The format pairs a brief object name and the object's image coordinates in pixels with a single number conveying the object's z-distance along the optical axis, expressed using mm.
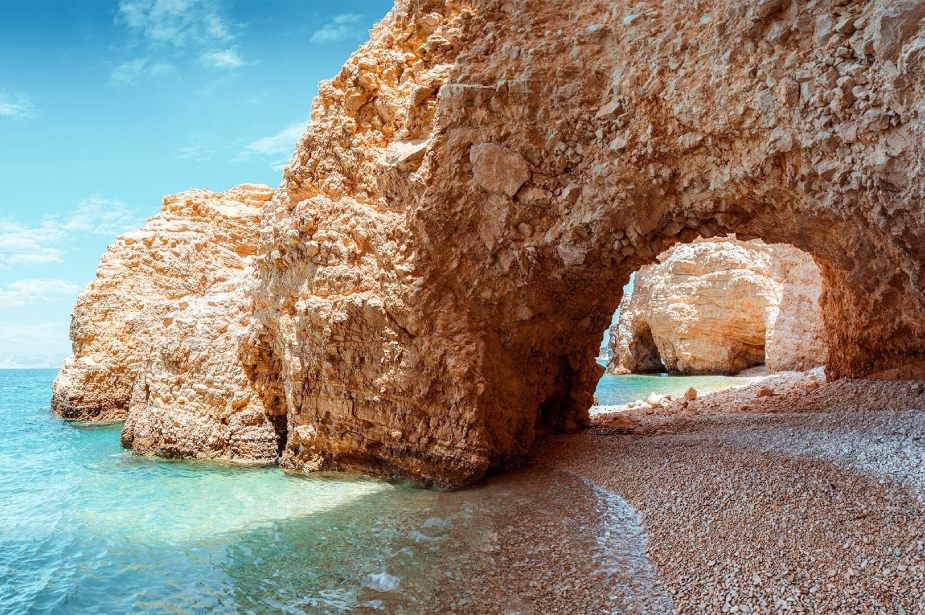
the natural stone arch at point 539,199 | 5895
